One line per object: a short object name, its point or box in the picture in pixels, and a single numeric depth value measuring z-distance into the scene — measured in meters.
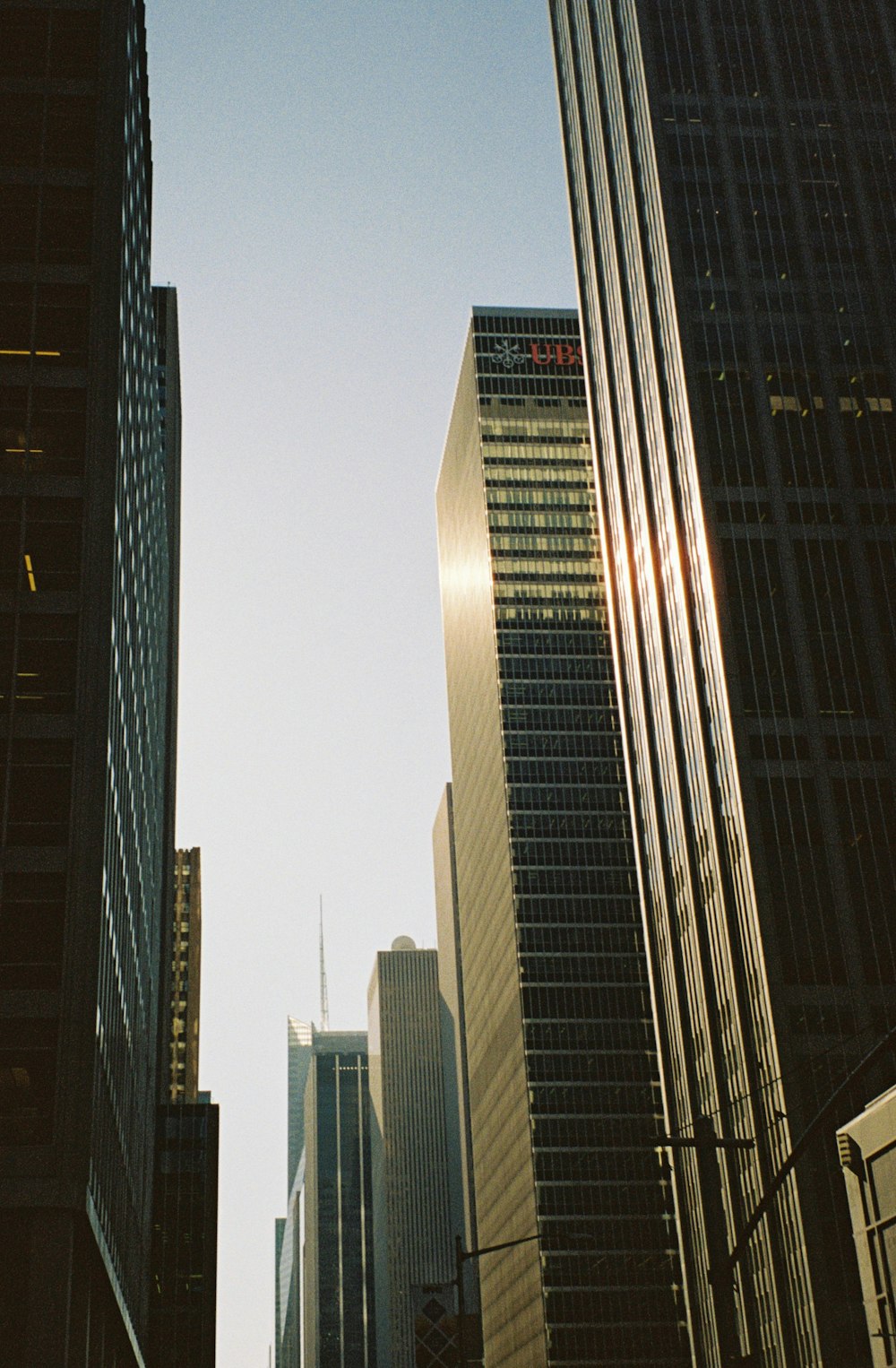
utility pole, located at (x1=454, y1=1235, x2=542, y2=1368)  42.94
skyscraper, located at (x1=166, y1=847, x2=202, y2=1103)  195.75
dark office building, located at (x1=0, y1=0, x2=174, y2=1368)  61.03
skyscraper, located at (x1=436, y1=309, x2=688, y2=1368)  174.62
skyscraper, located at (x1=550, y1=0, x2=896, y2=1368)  100.38
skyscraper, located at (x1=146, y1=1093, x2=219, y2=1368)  153.38
